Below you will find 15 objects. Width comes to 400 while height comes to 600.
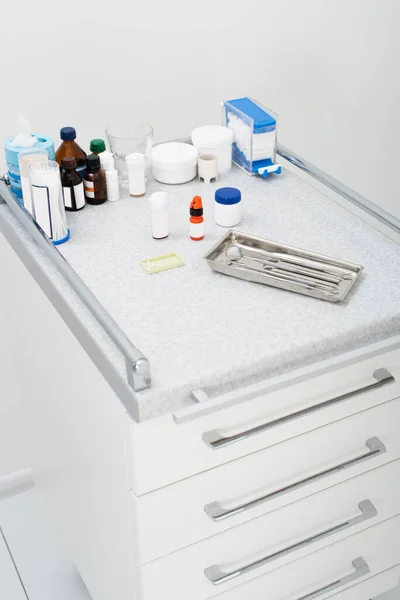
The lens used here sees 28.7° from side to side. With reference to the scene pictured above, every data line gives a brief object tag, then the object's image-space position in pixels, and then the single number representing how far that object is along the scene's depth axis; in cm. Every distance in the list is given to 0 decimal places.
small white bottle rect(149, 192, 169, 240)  138
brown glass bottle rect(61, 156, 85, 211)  144
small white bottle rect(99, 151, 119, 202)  152
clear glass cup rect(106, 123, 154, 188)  162
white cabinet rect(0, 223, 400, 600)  118
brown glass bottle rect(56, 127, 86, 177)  148
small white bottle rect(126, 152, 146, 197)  152
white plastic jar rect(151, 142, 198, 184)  160
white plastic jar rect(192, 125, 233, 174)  163
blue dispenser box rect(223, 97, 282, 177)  160
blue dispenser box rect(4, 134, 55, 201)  145
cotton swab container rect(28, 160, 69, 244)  133
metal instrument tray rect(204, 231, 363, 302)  129
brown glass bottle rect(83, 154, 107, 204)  148
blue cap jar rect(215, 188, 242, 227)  143
